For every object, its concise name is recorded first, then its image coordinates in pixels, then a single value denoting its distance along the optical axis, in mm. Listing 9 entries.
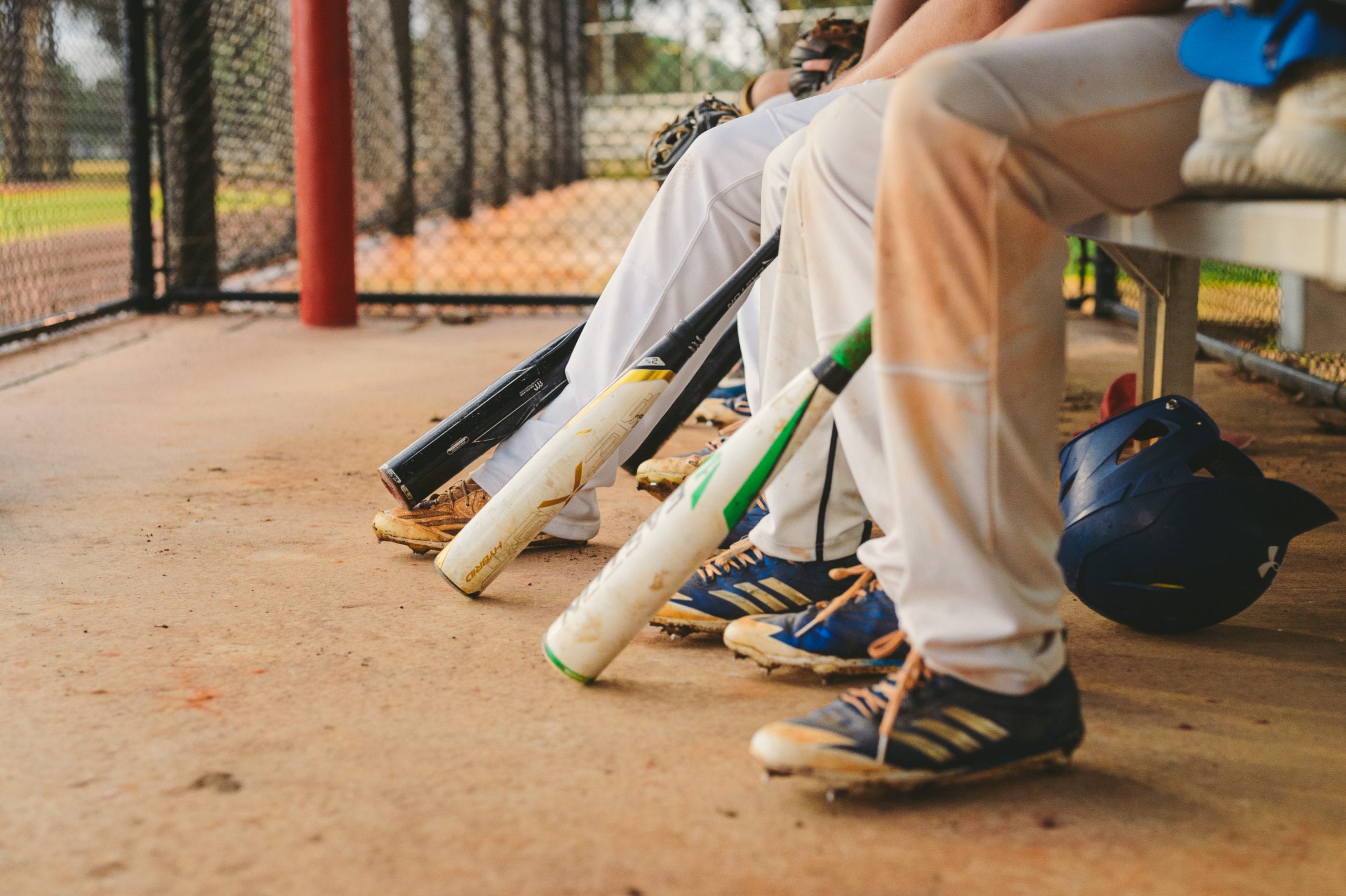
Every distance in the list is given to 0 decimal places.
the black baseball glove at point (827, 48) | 2795
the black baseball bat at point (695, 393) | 2189
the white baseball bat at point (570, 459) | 1800
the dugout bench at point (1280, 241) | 1005
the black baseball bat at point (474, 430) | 2051
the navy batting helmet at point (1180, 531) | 1622
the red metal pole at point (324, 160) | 4566
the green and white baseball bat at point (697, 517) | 1407
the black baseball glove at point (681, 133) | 2576
